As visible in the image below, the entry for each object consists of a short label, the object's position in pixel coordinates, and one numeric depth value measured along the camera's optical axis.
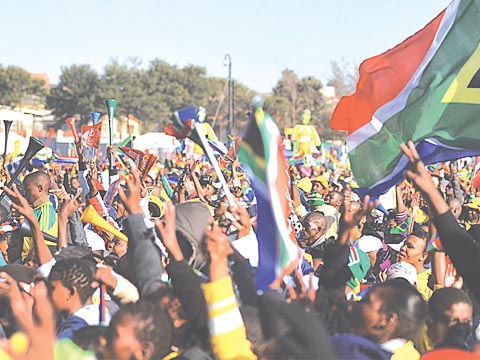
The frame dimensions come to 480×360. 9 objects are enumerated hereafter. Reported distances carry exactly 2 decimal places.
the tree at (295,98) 60.66
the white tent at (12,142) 20.45
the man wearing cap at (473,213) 8.23
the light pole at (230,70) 29.35
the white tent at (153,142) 25.25
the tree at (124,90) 57.06
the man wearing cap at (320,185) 11.97
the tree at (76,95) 56.84
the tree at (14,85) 55.56
